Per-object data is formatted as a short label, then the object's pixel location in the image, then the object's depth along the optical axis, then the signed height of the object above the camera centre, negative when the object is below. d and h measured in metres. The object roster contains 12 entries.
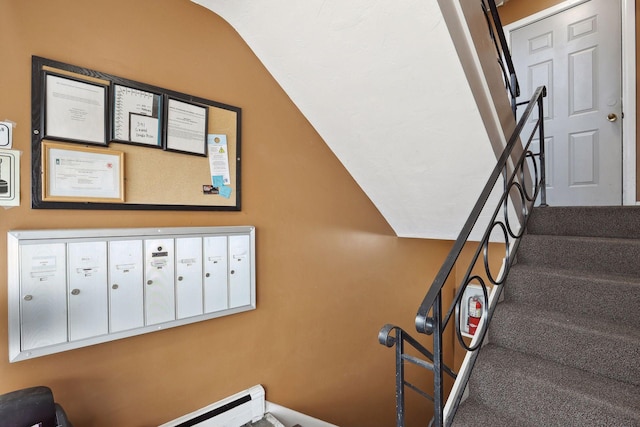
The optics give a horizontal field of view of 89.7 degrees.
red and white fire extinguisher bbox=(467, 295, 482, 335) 3.00 -0.96
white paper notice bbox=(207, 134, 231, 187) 1.53 +0.26
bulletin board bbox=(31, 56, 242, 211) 1.13 +0.26
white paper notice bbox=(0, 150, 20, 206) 1.04 +0.11
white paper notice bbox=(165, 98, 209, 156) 1.40 +0.37
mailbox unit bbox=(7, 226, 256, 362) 1.07 -0.28
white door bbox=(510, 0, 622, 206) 2.50 +0.95
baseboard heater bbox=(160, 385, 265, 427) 1.44 -0.95
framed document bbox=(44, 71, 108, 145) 1.13 +0.37
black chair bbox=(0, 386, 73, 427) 0.87 -0.56
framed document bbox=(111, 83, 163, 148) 1.26 +0.38
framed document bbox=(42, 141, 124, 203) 1.13 +0.13
